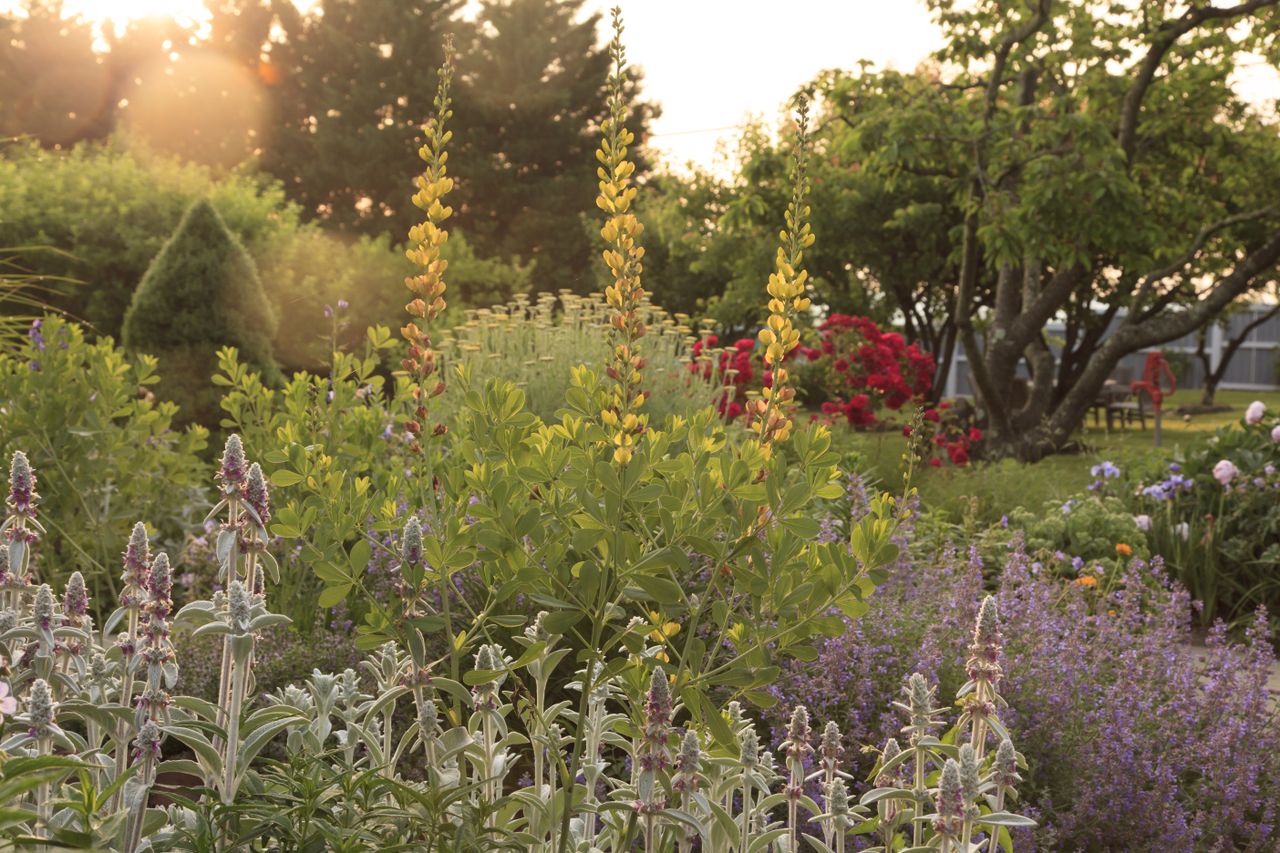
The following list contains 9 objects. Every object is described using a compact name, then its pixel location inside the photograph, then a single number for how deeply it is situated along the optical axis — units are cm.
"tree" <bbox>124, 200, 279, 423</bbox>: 905
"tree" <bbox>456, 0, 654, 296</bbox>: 3023
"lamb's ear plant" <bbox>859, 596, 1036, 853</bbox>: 162
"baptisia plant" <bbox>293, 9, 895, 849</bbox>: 169
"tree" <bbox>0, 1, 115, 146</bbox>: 3512
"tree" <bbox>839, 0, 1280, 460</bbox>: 1121
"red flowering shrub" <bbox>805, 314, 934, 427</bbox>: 959
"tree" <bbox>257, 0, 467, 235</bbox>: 3059
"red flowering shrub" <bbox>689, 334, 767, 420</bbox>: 895
